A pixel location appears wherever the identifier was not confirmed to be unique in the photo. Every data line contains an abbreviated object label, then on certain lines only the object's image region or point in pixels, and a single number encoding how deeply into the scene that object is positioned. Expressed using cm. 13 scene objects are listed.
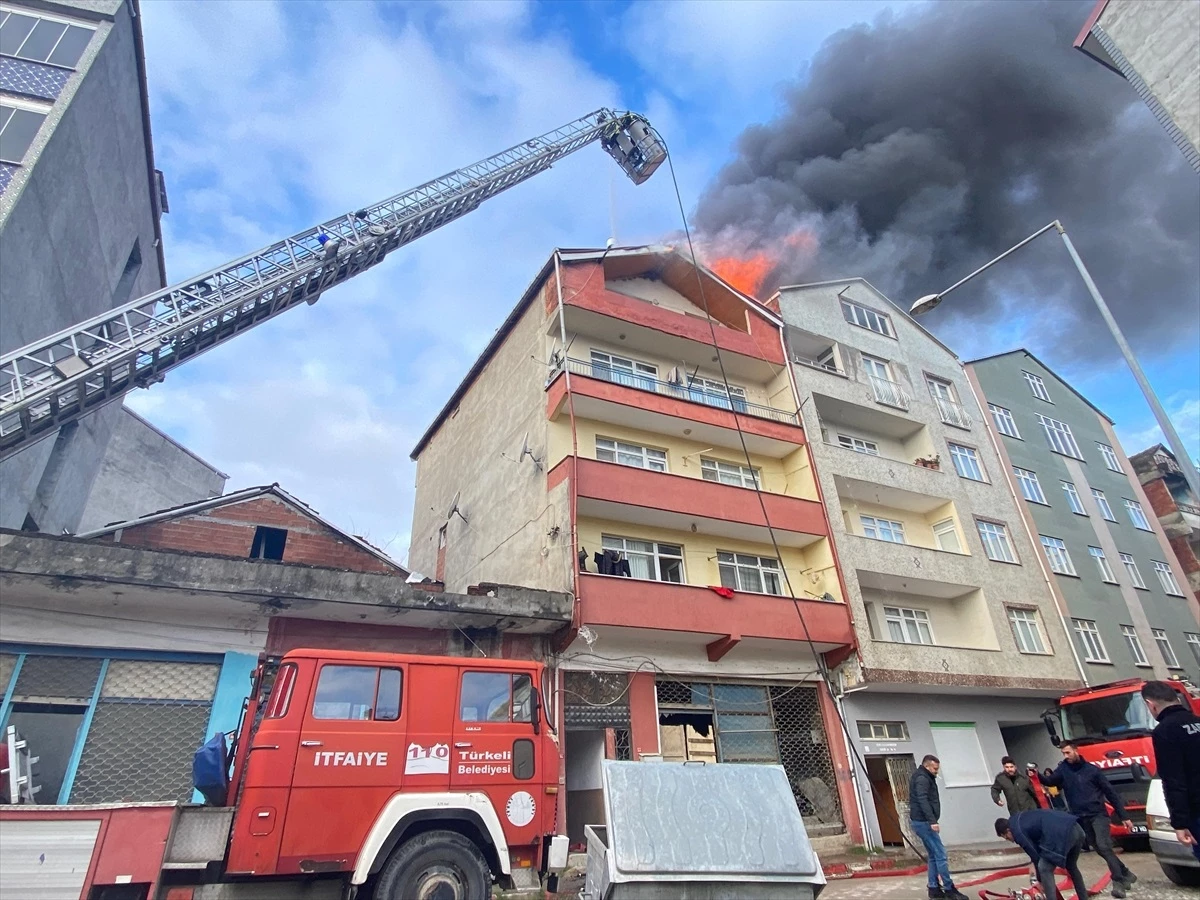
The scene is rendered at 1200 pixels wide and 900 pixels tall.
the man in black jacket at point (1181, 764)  522
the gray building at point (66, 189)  1490
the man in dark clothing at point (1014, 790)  1025
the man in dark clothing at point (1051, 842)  666
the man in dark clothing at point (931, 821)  880
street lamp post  827
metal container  529
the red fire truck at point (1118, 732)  1118
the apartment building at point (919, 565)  1725
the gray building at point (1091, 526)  2306
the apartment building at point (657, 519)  1474
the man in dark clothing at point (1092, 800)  817
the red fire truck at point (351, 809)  595
